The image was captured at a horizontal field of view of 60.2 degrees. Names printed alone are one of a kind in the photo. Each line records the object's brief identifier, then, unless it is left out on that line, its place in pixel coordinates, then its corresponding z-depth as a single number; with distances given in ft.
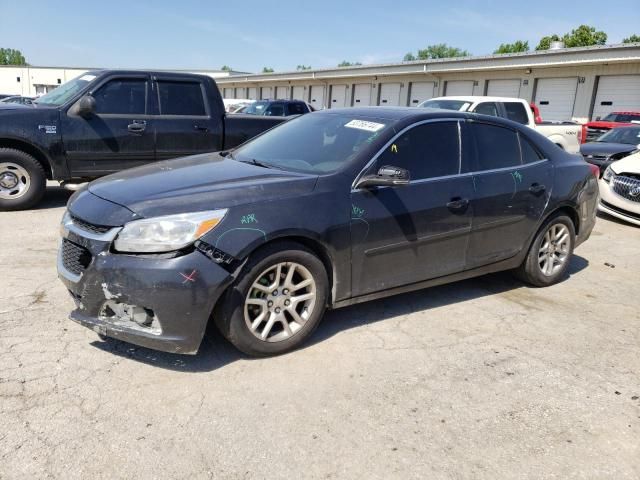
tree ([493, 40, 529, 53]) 284.65
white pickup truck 37.06
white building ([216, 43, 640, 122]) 73.00
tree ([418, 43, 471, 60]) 344.90
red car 56.13
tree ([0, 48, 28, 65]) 457.27
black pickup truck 23.20
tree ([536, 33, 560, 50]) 219.69
